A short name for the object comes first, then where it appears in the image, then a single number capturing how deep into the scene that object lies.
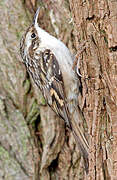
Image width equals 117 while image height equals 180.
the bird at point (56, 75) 4.50
